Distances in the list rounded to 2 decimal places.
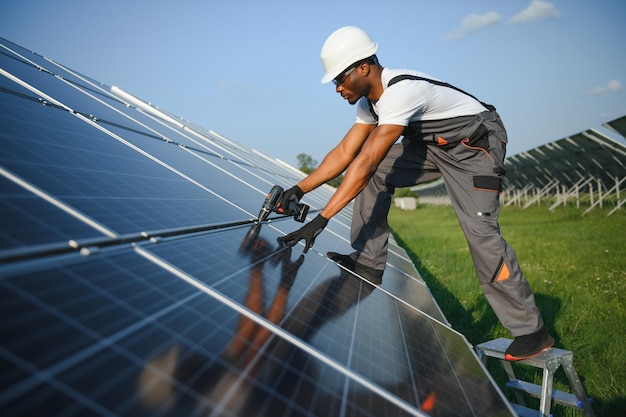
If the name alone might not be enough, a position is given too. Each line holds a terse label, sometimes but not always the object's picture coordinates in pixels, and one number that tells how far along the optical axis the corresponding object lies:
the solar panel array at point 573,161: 16.19
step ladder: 2.50
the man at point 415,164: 2.84
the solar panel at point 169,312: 0.83
